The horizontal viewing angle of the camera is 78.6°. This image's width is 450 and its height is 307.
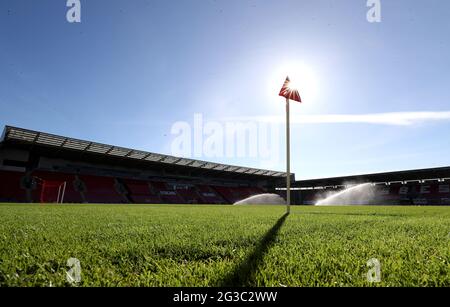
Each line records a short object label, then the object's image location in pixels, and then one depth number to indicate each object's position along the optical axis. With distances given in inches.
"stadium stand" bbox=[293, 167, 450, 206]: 1755.7
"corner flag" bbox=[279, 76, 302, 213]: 322.7
